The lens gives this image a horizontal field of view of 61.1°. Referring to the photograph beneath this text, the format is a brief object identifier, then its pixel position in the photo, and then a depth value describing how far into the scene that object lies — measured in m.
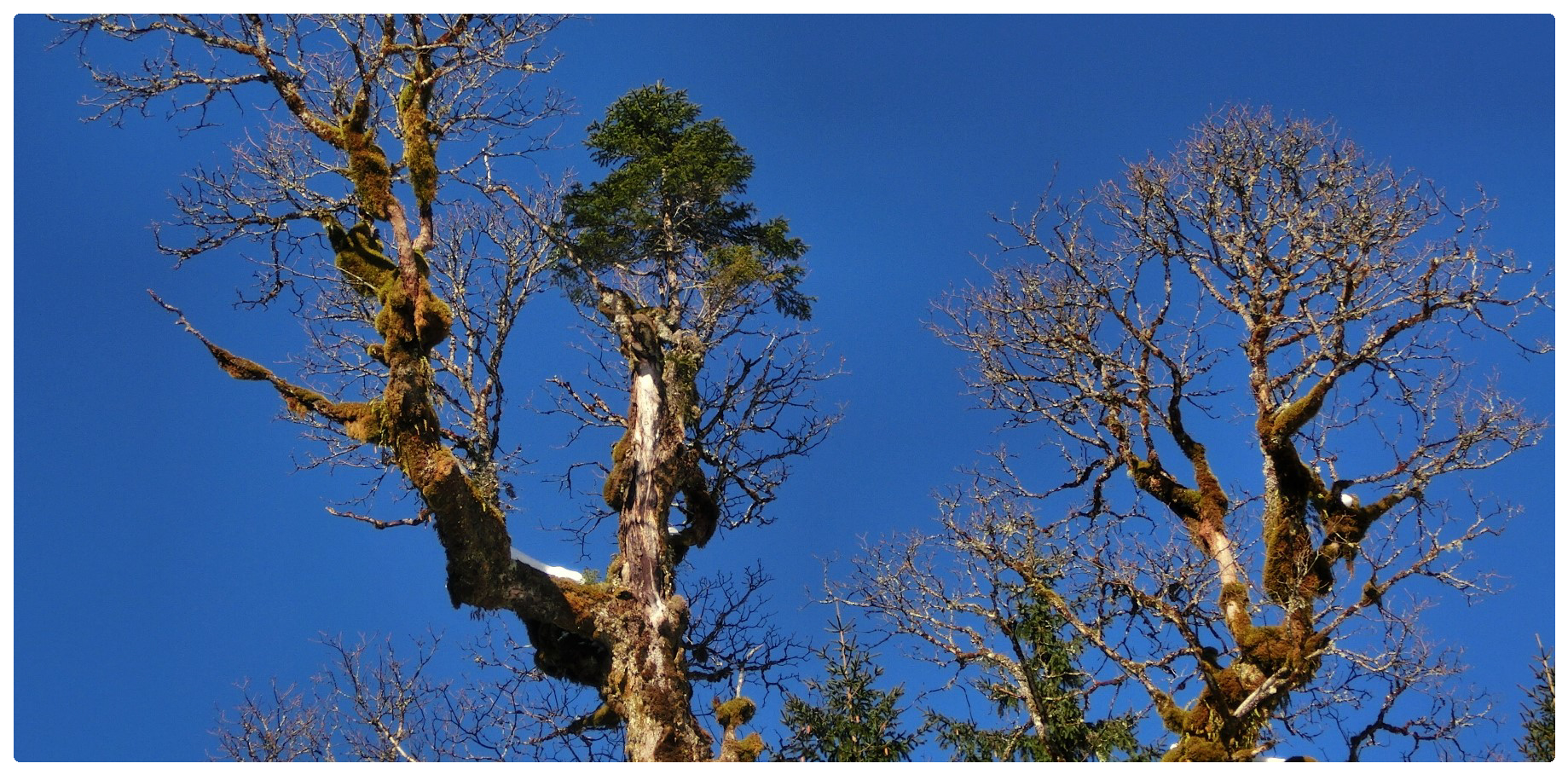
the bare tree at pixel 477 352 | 12.73
